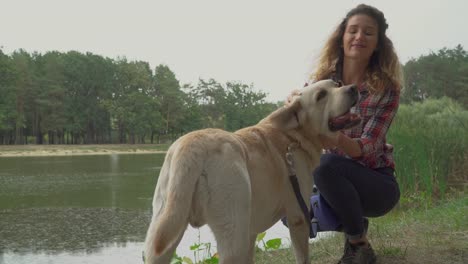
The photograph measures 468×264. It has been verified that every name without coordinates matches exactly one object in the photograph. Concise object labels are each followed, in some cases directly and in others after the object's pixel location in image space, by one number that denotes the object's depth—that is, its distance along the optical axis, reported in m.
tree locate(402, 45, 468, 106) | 48.28
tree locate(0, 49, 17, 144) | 51.44
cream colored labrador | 2.28
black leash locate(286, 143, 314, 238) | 2.99
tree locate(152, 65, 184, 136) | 63.44
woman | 3.44
